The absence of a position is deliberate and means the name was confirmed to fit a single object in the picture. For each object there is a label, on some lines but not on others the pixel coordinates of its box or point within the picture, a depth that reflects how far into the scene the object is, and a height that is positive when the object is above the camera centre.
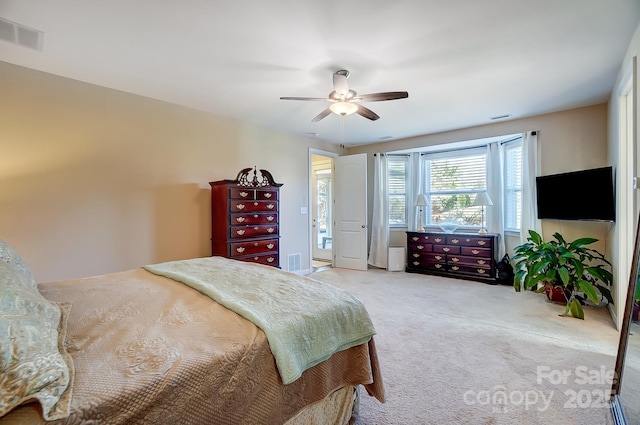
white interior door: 5.62 +0.03
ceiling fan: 2.58 +1.06
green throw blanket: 1.22 -0.47
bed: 0.77 -0.48
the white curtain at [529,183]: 4.18 +0.44
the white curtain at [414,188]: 5.79 +0.52
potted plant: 3.13 -0.65
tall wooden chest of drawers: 3.60 -0.07
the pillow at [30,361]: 0.69 -0.39
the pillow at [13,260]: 1.44 -0.24
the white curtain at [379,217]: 5.82 -0.07
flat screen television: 3.14 +0.21
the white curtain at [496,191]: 4.88 +0.39
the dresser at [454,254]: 4.66 -0.71
